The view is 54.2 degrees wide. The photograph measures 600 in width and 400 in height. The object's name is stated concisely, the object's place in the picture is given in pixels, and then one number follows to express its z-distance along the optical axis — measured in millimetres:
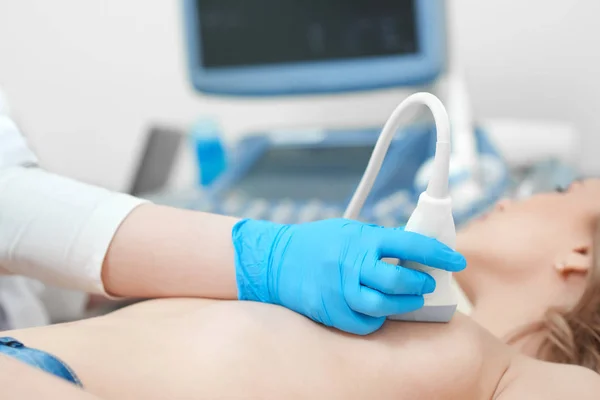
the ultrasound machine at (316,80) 1161
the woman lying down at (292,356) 588
